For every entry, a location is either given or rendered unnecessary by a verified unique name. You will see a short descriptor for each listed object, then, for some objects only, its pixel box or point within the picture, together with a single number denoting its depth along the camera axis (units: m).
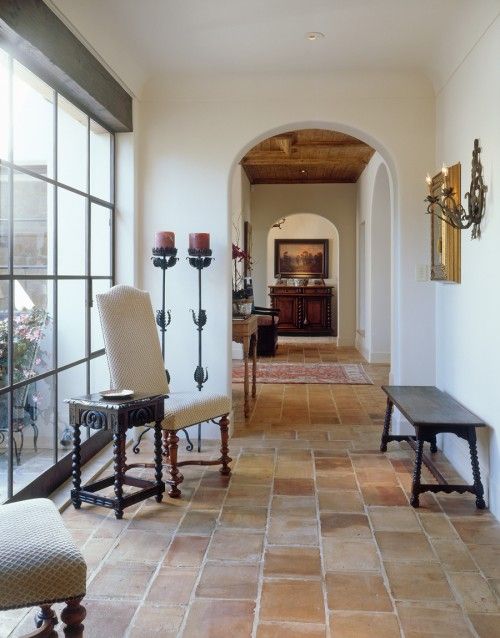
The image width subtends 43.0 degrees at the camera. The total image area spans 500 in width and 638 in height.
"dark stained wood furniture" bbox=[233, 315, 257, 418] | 5.25
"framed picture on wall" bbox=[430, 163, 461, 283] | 3.97
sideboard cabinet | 13.09
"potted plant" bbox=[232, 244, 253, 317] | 5.55
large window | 2.99
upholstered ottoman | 1.63
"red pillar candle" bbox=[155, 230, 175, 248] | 4.55
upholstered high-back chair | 3.61
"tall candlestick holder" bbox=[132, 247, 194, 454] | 4.54
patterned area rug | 7.55
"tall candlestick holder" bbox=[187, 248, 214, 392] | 4.57
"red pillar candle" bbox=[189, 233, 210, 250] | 4.55
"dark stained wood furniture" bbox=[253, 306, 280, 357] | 9.84
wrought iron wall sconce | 3.49
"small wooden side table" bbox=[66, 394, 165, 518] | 3.16
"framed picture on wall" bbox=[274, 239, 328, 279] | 13.84
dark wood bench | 3.40
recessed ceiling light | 3.96
